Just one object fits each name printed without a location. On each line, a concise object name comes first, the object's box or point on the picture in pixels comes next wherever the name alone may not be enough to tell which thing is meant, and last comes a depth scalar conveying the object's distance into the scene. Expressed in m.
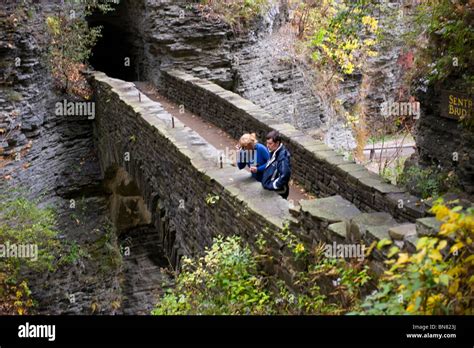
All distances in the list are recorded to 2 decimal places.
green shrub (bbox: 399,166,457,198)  9.10
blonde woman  7.72
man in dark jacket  7.44
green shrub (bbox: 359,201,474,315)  3.88
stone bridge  5.93
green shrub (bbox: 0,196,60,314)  12.14
